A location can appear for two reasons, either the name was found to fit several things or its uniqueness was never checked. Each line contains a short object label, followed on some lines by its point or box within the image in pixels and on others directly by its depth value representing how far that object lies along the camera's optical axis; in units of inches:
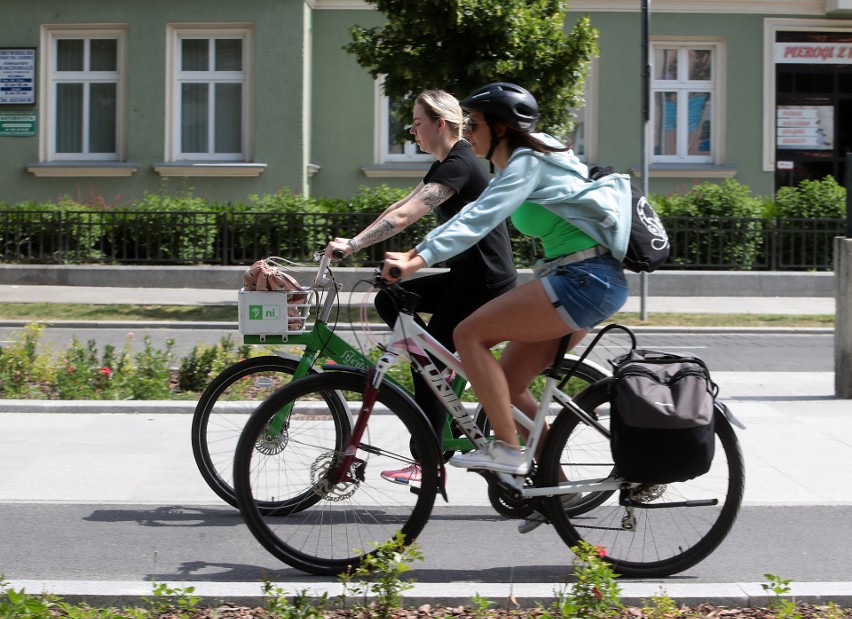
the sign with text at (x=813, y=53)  1668.3
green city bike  374.6
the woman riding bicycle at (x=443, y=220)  376.5
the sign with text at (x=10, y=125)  1563.7
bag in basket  367.2
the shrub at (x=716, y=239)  1362.0
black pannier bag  311.0
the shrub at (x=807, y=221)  1371.8
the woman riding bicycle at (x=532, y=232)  316.5
